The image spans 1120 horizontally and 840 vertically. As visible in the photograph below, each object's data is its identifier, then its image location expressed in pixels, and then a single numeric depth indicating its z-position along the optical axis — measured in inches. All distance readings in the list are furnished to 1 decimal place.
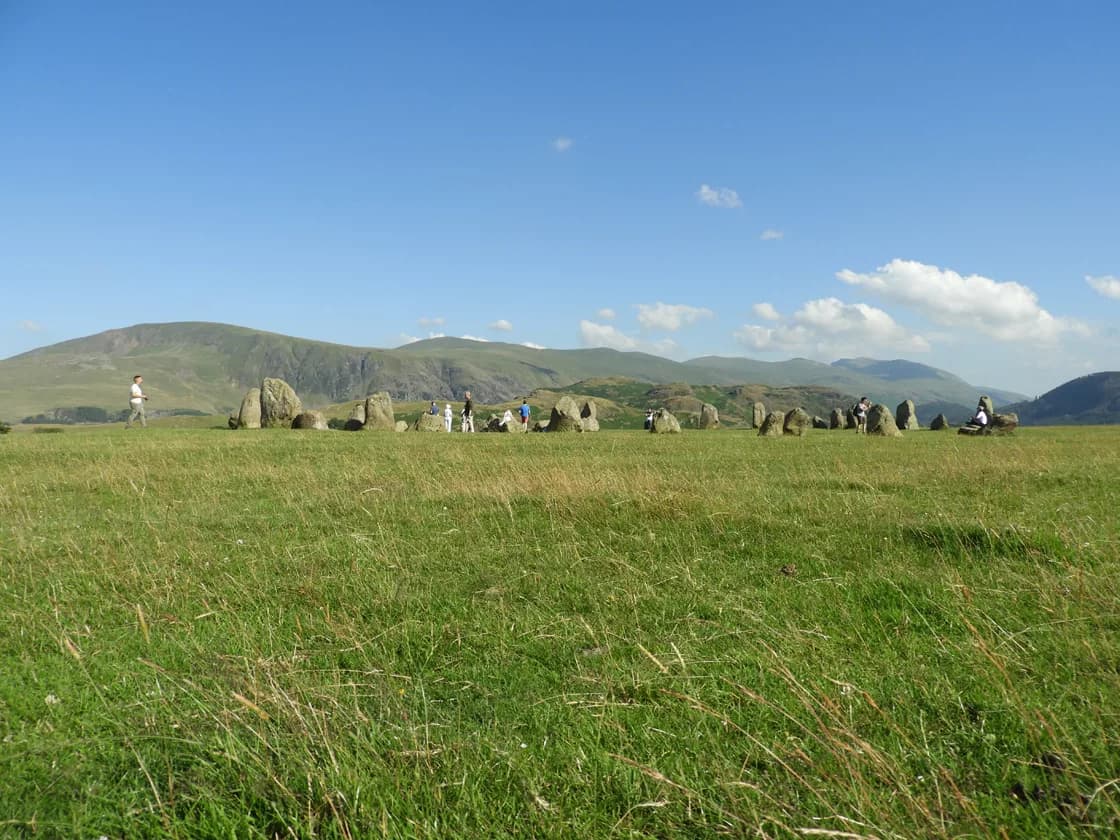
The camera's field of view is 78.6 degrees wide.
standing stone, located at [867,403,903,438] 1492.4
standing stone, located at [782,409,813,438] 1427.2
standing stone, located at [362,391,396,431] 1510.8
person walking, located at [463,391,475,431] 1608.3
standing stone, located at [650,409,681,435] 1485.0
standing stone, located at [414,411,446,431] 1641.4
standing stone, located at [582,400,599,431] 1651.1
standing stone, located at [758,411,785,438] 1402.6
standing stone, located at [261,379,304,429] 1488.7
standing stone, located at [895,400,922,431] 1876.2
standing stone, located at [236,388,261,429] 1487.5
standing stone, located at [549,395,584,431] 1566.2
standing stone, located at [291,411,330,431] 1472.1
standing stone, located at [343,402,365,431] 1536.9
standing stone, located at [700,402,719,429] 1962.4
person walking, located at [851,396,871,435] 1610.0
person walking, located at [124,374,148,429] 1263.4
